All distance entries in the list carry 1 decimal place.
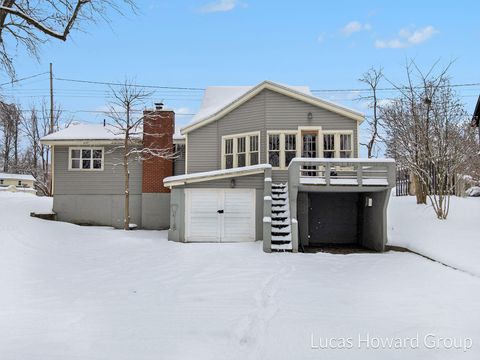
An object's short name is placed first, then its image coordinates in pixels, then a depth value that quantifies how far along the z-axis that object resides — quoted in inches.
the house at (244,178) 476.1
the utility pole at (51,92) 1226.4
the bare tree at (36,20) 464.8
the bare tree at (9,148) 1632.6
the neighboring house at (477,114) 1165.5
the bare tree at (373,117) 1094.2
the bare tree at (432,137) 555.2
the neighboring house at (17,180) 1847.4
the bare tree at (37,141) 1370.6
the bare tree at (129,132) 649.0
